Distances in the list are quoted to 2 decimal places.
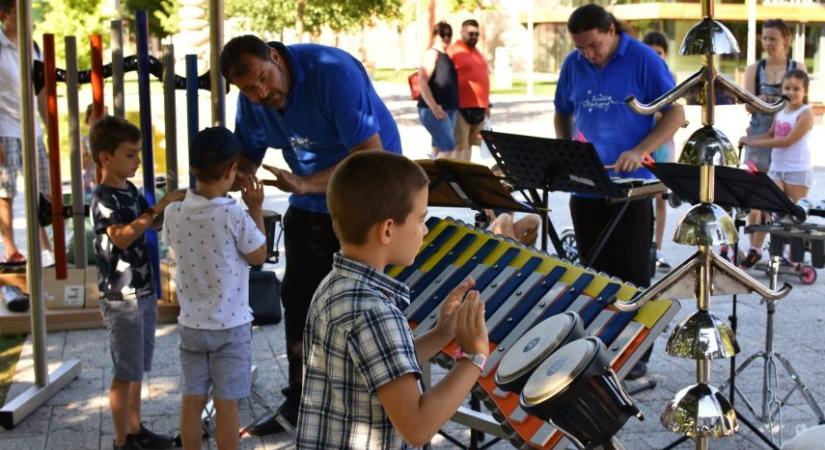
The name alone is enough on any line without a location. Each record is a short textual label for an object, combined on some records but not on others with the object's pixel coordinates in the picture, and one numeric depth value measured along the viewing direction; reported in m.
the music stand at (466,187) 4.33
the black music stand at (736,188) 3.72
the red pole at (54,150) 5.06
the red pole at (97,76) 5.27
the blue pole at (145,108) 5.31
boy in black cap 3.99
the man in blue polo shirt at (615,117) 5.29
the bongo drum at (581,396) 2.16
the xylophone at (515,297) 3.06
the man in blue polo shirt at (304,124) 4.12
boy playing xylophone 2.29
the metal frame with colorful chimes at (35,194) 4.97
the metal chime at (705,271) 2.36
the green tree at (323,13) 26.05
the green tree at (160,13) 37.78
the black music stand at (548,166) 4.43
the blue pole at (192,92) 5.24
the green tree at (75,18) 26.94
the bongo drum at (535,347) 2.34
